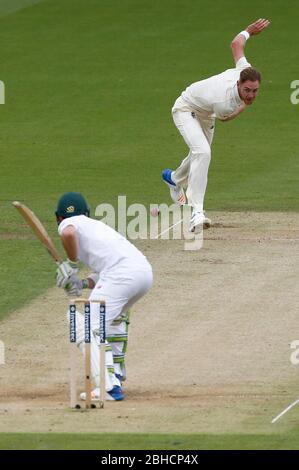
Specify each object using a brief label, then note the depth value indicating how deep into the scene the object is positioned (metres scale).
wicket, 10.88
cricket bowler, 17.48
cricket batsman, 11.48
